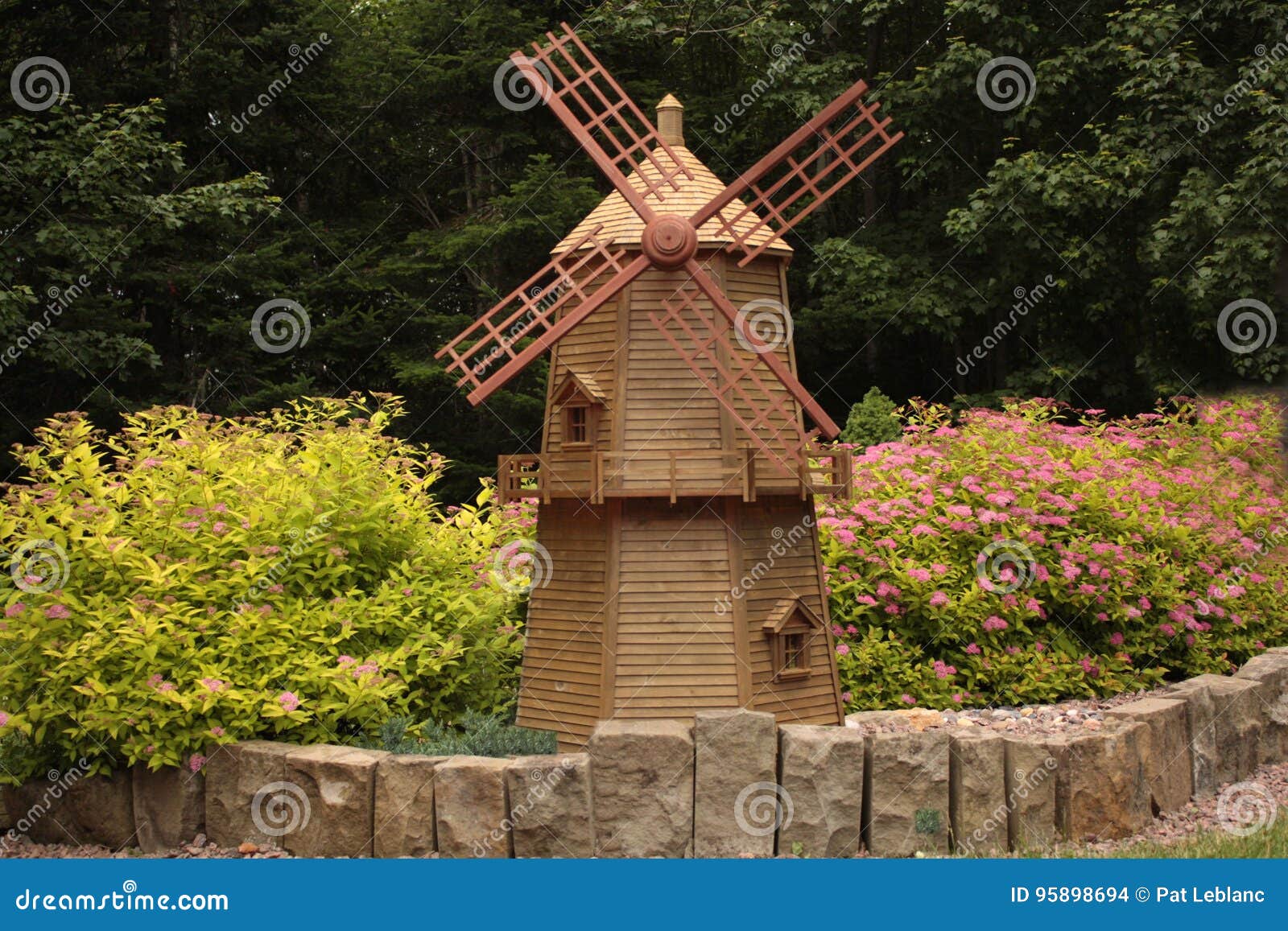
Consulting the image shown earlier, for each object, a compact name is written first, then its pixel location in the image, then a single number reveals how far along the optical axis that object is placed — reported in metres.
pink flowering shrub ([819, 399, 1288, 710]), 10.53
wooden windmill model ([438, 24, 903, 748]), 8.53
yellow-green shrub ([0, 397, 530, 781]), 7.68
